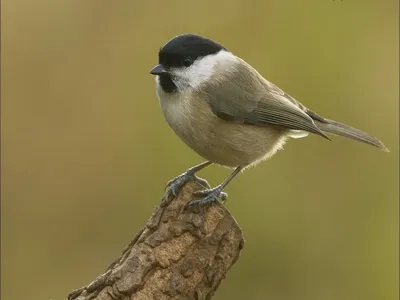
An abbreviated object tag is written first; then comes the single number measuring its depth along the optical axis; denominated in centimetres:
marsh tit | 514
